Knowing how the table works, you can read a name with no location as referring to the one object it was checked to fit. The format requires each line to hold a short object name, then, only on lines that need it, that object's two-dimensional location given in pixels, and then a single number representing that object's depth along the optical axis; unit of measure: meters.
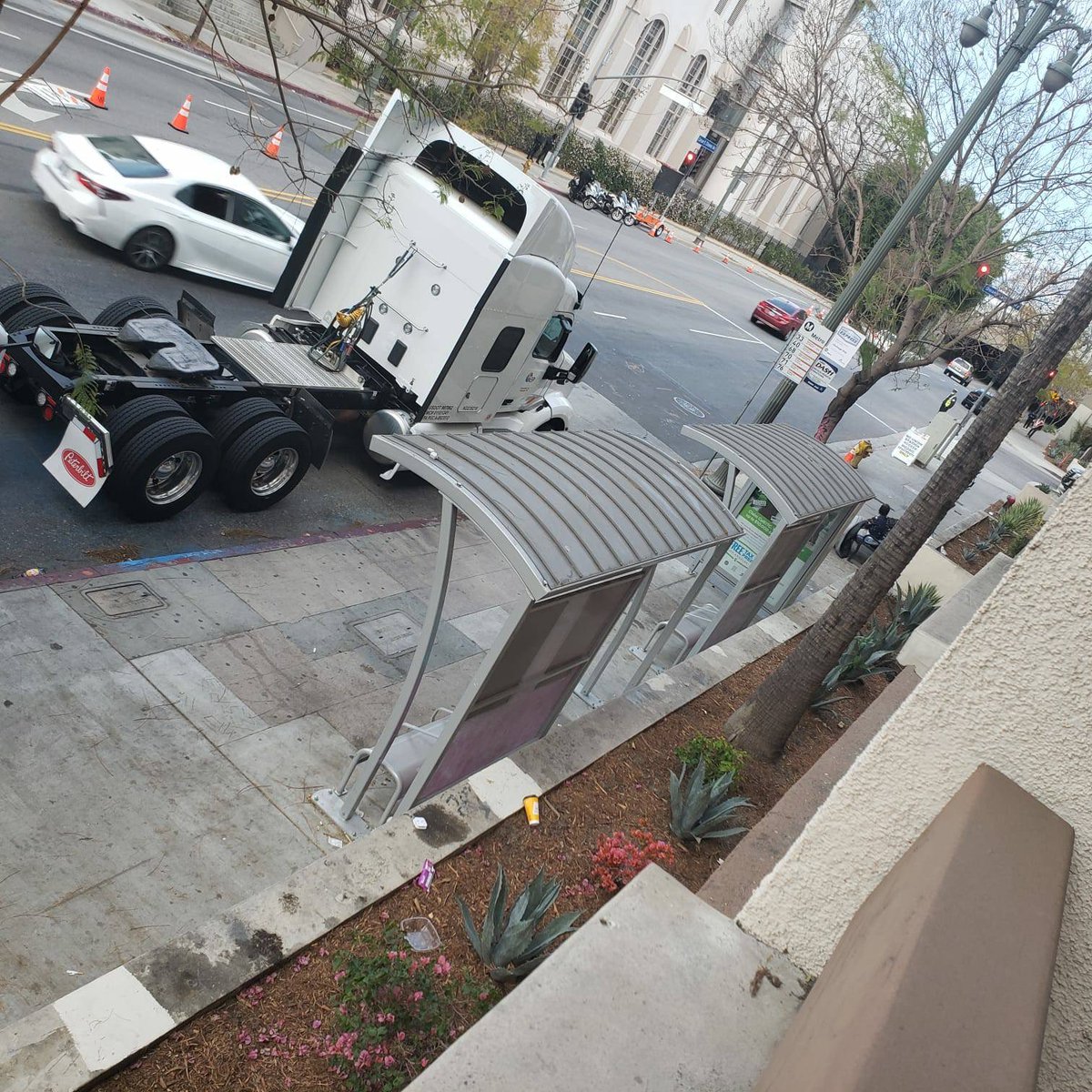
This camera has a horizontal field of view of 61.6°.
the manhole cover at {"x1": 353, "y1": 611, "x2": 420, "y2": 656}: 8.31
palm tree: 6.53
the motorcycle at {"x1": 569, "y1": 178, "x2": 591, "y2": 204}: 37.50
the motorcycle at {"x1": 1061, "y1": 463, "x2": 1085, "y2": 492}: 32.06
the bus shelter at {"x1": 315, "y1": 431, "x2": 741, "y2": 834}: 5.41
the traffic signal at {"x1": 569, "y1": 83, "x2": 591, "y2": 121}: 22.73
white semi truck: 7.89
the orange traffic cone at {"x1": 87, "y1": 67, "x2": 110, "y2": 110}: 17.45
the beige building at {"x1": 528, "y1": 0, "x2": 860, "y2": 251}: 48.50
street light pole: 11.20
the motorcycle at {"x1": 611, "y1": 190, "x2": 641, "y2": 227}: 38.06
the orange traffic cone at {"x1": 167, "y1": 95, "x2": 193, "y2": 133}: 18.72
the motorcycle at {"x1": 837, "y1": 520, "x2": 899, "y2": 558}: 15.90
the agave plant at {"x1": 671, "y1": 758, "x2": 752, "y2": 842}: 6.32
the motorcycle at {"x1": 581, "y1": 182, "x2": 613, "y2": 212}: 37.56
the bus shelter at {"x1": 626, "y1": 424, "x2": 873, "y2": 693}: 9.15
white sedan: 12.23
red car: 35.69
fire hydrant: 21.67
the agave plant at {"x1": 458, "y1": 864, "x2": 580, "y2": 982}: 4.61
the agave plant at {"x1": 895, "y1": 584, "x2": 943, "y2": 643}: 11.71
